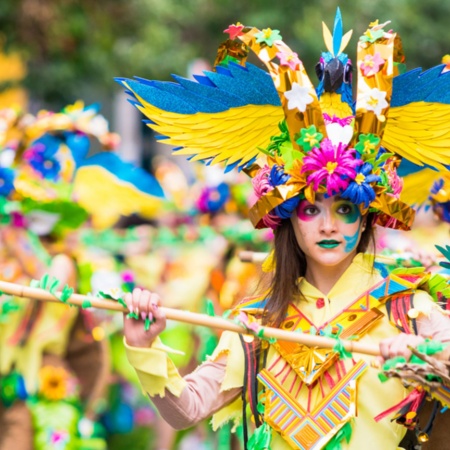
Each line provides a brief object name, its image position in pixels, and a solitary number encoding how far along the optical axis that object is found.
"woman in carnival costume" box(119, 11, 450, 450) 7.45
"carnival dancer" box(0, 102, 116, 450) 14.50
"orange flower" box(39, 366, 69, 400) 14.68
